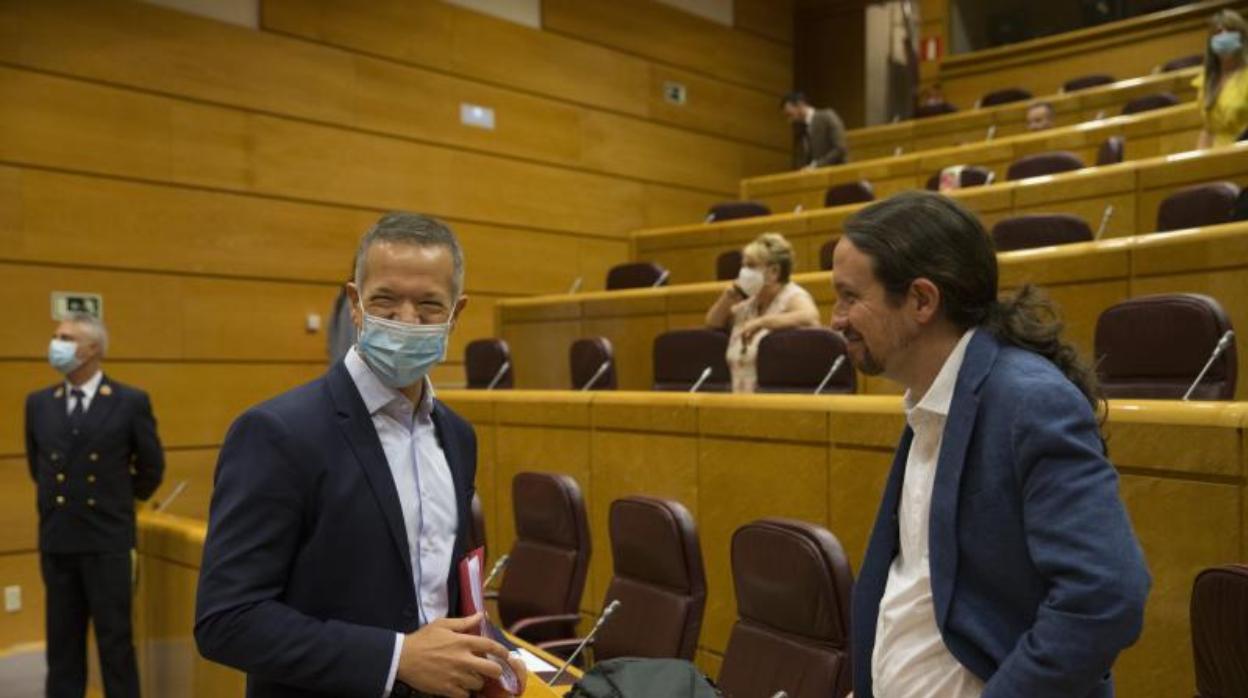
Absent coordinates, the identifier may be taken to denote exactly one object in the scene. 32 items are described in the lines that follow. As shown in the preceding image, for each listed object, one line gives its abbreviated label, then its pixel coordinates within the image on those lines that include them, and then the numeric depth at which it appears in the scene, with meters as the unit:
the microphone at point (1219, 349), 2.45
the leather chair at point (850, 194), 6.35
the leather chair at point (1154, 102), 6.09
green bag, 1.52
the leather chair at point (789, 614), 1.79
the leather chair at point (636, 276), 5.80
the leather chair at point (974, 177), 5.65
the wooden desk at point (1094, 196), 4.13
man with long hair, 0.96
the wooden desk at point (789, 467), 1.92
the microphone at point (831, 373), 3.27
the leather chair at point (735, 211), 6.75
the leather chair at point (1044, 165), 5.26
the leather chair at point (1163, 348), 2.55
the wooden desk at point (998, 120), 6.68
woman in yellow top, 4.50
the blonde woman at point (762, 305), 3.81
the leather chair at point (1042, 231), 3.98
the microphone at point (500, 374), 4.80
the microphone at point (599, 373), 4.34
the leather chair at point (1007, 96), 7.82
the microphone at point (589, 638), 1.84
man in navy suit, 1.03
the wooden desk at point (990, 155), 5.61
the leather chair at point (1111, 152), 5.25
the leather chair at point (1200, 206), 3.66
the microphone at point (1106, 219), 4.39
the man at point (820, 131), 7.45
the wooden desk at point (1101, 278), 3.02
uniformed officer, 3.32
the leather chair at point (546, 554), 2.74
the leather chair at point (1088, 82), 7.55
